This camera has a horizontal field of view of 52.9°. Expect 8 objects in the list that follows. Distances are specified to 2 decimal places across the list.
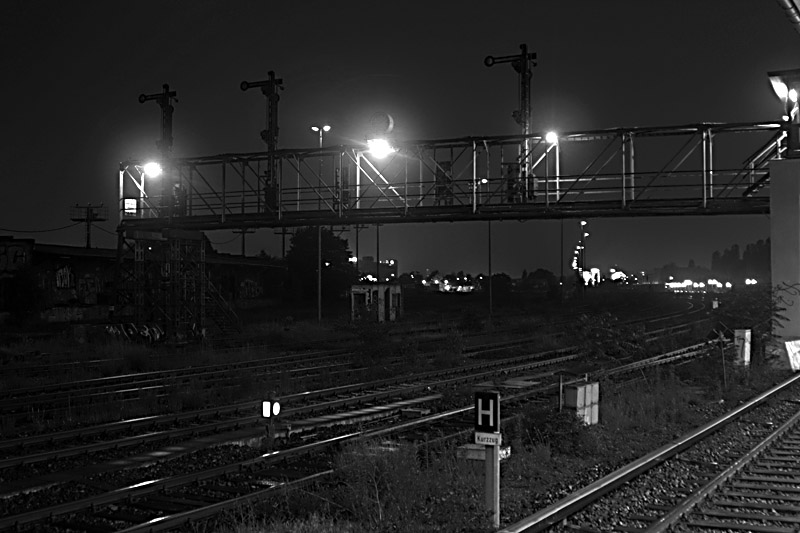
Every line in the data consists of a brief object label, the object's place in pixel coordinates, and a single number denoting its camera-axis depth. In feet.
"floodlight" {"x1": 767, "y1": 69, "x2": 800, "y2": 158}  74.43
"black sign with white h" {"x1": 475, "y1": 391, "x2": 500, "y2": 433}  26.61
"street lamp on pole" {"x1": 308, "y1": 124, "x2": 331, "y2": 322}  126.41
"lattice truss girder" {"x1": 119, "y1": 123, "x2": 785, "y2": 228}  84.53
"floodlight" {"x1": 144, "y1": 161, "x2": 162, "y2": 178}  107.04
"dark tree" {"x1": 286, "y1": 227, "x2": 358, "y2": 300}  226.99
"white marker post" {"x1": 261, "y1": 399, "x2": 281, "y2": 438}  39.14
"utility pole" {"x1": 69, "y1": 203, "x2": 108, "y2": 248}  245.04
